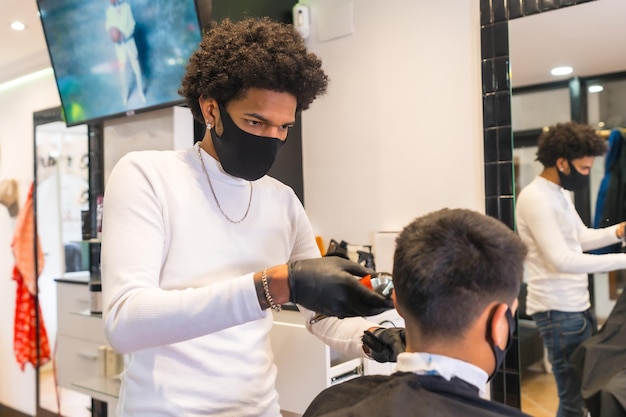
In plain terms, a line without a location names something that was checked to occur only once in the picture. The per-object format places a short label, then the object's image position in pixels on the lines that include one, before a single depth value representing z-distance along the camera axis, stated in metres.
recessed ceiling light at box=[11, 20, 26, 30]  3.05
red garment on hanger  3.77
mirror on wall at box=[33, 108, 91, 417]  3.63
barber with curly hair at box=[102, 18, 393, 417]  0.91
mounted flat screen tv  2.09
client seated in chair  0.90
